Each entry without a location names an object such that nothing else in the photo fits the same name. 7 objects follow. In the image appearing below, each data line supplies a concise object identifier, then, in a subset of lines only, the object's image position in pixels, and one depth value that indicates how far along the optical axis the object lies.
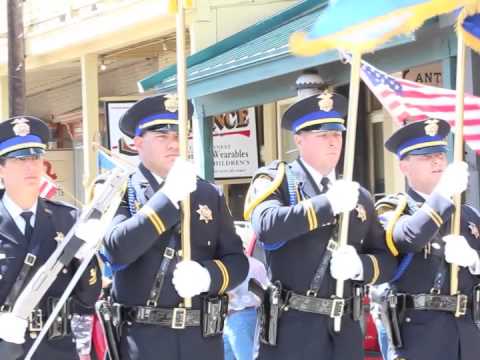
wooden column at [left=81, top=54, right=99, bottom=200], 27.01
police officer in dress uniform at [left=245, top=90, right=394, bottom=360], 8.03
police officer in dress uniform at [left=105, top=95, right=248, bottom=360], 7.53
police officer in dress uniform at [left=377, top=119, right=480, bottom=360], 8.50
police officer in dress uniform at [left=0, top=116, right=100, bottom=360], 7.80
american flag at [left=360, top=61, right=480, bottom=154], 12.38
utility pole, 22.96
